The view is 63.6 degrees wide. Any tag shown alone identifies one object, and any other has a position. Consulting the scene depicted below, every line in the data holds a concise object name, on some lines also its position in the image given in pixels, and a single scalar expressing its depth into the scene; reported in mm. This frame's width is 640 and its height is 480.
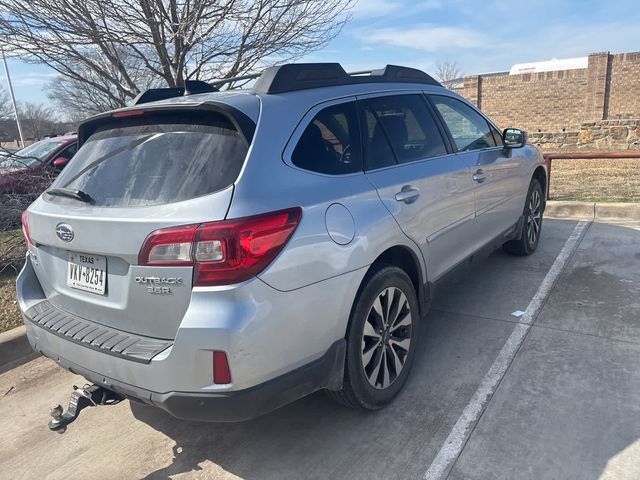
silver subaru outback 2195
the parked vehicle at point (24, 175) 6223
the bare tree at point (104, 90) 7285
